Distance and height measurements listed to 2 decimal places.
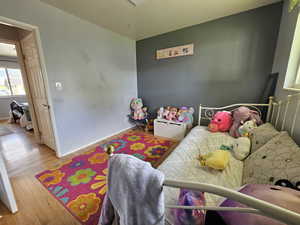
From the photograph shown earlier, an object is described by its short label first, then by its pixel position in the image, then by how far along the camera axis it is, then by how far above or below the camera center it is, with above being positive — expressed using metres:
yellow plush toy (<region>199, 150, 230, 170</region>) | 1.07 -0.67
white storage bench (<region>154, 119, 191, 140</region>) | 2.66 -0.95
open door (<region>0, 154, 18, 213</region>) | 1.13 -0.98
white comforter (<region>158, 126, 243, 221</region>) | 0.85 -0.75
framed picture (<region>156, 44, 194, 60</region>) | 2.58 +0.78
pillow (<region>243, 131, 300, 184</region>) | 0.78 -0.55
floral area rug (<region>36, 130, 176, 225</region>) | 1.28 -1.21
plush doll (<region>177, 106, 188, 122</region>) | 2.75 -0.54
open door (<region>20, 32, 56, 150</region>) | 2.03 +0.01
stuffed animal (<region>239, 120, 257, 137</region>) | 1.56 -0.55
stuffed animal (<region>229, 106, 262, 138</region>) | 1.76 -0.47
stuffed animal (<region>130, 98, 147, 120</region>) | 3.27 -0.60
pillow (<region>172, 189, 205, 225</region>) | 0.63 -0.65
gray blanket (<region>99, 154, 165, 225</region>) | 0.49 -0.44
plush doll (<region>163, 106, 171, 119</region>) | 2.91 -0.60
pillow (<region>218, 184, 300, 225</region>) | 0.48 -0.52
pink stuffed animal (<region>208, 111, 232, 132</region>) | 1.94 -0.58
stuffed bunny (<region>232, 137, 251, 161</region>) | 1.25 -0.65
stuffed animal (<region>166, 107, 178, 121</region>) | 2.85 -0.66
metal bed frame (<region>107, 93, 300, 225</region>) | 0.29 -0.33
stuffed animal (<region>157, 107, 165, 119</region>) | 2.99 -0.63
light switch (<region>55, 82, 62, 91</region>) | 2.01 +0.04
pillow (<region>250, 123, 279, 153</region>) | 1.21 -0.52
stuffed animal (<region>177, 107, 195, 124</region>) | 2.69 -0.65
